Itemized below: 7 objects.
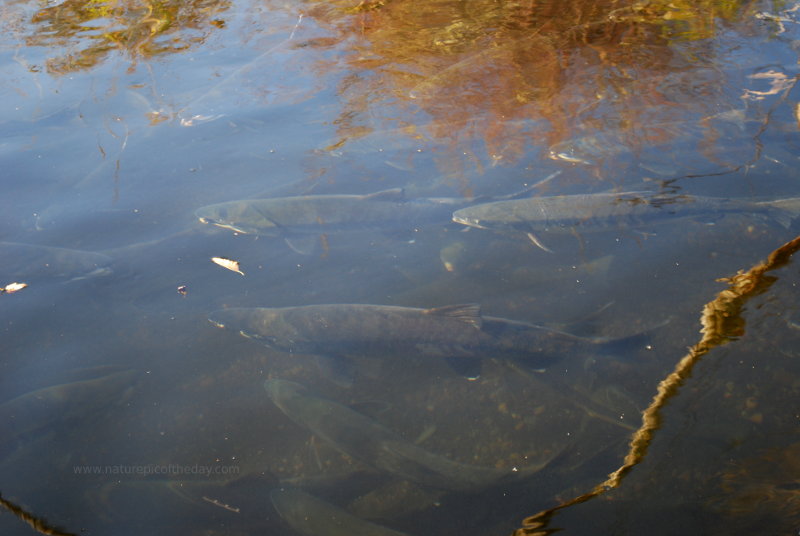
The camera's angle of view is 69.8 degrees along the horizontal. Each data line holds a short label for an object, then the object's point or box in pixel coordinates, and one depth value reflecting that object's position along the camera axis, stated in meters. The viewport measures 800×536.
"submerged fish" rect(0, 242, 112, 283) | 4.07
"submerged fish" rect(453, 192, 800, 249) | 4.07
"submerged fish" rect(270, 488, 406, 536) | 2.56
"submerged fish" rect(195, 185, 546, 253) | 4.35
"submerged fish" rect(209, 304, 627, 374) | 3.25
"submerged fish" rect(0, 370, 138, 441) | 3.08
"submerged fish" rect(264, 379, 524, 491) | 2.71
